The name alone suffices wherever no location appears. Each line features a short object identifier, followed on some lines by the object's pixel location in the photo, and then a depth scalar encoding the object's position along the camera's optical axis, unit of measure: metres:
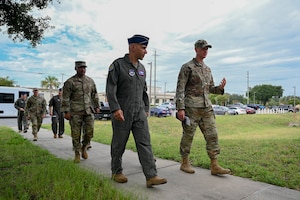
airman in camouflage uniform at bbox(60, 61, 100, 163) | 5.01
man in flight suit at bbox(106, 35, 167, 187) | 3.35
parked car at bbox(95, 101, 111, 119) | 20.59
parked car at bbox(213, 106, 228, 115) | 37.65
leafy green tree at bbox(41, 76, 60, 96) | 63.69
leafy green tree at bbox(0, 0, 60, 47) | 6.05
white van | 21.95
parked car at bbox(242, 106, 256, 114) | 42.27
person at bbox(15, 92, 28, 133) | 10.91
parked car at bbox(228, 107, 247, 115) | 39.75
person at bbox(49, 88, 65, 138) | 9.10
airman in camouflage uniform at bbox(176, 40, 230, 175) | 3.98
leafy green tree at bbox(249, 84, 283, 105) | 94.06
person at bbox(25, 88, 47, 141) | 8.49
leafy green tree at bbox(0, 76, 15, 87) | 50.25
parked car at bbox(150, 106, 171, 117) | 27.67
